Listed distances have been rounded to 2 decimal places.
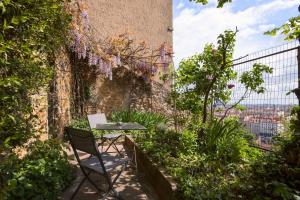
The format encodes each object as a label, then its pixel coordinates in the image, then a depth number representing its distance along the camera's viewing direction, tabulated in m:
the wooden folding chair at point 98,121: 2.94
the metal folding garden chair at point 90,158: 1.65
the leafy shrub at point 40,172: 1.47
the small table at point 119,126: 2.48
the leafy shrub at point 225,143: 2.32
